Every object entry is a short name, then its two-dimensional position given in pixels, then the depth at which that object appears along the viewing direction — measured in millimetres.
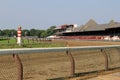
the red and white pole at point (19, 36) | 46231
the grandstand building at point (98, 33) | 68050
